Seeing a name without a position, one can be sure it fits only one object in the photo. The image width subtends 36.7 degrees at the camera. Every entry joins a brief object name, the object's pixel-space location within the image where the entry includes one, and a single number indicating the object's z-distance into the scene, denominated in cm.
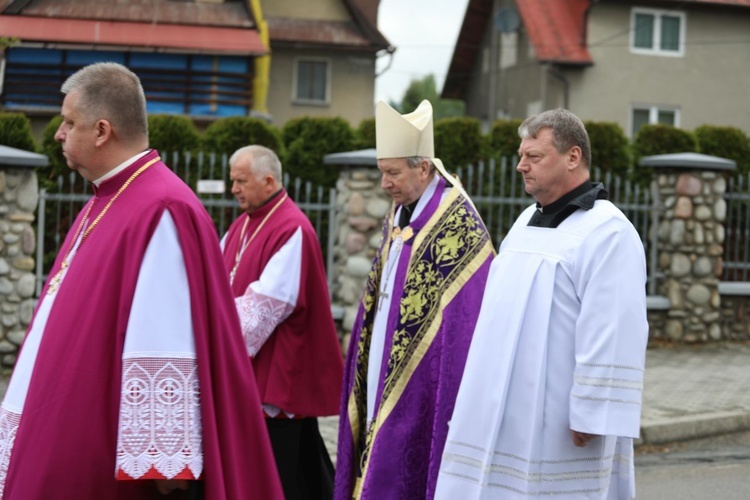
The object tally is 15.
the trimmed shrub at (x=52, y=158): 1188
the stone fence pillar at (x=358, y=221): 1126
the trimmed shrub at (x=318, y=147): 1330
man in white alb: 417
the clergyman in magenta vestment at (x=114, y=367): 339
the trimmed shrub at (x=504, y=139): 1355
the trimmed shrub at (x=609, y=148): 1380
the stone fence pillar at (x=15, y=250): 1016
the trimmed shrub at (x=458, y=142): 1338
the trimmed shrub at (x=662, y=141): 1412
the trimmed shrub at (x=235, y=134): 1281
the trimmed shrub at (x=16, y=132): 1147
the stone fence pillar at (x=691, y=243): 1272
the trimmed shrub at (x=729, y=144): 1440
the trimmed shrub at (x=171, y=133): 1248
